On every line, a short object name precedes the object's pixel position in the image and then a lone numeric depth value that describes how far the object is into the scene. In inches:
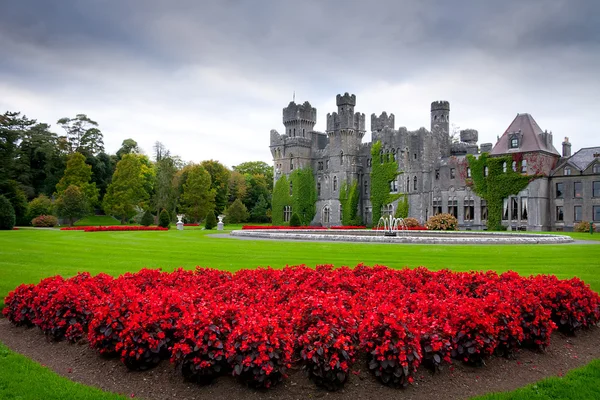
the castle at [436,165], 1959.9
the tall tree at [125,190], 2620.6
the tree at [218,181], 3139.8
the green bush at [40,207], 2187.5
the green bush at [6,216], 1688.0
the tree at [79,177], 2628.0
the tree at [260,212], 3250.5
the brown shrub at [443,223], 1918.1
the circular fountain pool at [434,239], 1118.4
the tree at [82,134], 3257.9
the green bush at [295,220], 2362.6
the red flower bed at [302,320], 259.4
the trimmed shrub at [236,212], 2908.5
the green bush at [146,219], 2174.0
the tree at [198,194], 2770.7
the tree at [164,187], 2741.1
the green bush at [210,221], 2062.0
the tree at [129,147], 3760.3
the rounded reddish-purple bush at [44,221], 2057.5
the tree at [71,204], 2198.6
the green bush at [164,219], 2015.3
